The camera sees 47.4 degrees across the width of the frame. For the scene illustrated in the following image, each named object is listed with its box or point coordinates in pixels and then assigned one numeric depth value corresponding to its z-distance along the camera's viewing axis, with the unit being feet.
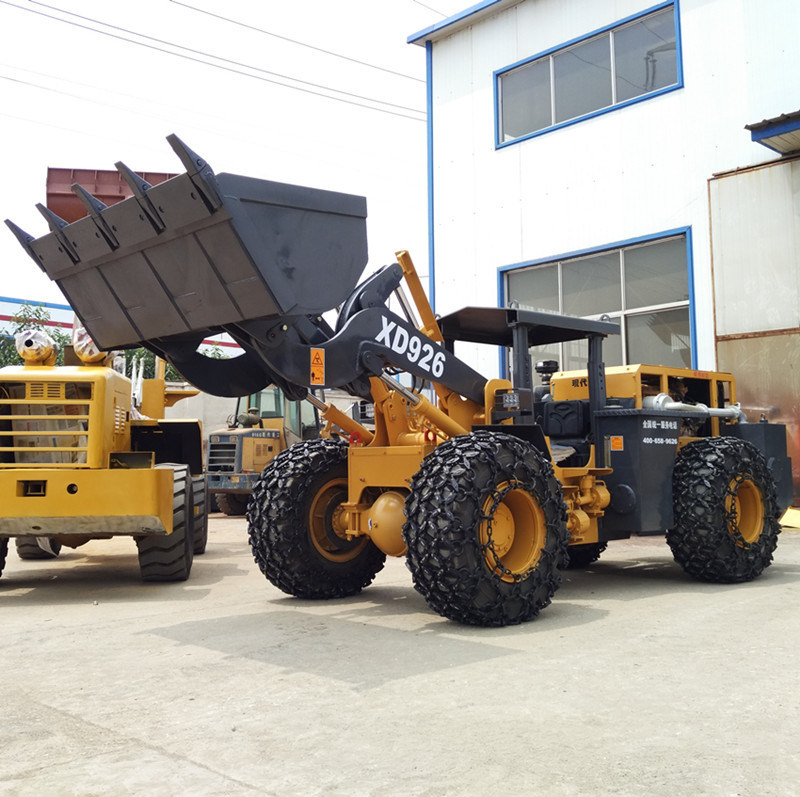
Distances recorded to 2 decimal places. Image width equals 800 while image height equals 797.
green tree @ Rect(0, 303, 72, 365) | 75.01
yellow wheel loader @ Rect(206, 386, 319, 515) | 56.54
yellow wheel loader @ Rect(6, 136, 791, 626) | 18.38
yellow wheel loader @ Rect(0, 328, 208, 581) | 25.25
